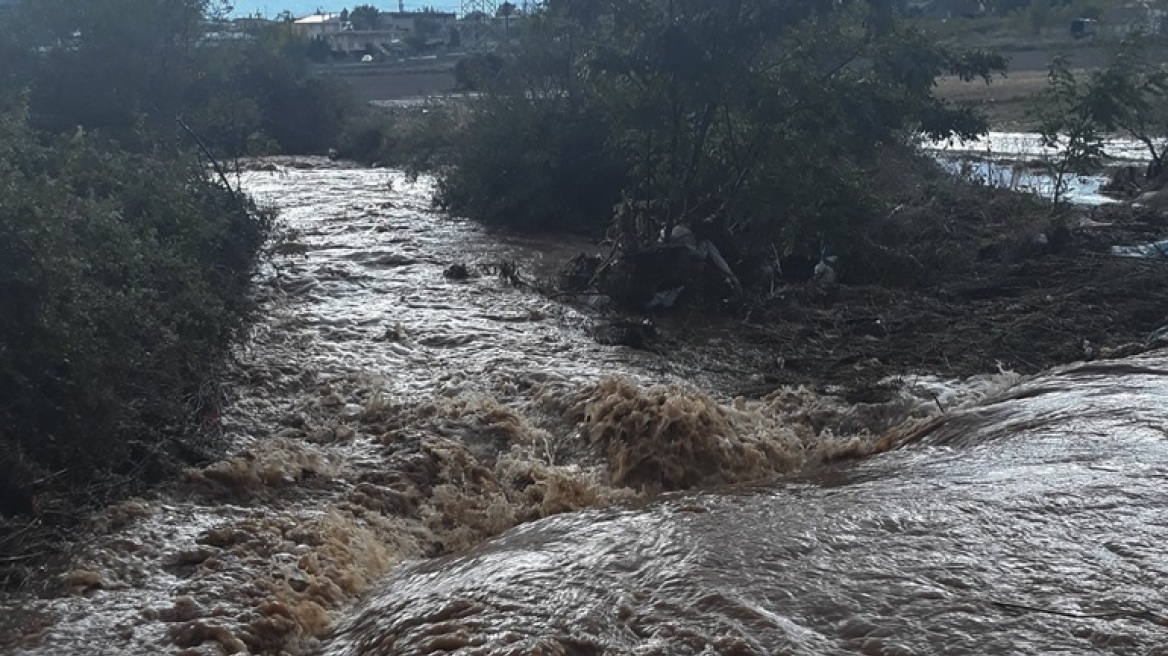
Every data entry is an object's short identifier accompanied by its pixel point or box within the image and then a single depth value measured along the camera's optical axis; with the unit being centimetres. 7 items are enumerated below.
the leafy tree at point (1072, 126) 1678
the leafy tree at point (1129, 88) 1691
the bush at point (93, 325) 770
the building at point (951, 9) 4223
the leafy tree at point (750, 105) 1338
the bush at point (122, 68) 1581
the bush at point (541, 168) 1927
